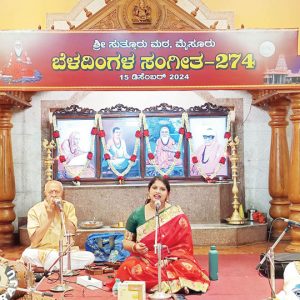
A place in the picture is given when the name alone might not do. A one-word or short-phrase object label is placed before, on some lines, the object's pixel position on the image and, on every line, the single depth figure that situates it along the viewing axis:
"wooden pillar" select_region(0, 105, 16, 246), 9.55
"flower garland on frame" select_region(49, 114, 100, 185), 9.99
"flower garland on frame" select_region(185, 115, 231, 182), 10.00
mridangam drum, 4.90
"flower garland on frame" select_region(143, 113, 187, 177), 10.05
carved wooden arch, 10.15
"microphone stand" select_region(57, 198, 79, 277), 5.77
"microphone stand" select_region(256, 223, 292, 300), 4.64
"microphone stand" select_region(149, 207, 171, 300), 5.23
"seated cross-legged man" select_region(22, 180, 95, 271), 6.76
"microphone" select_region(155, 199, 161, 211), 5.29
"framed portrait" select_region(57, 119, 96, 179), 10.09
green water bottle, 6.62
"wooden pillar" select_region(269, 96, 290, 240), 9.70
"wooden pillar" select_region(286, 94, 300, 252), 8.00
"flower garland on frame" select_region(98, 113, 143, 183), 10.03
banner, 7.62
